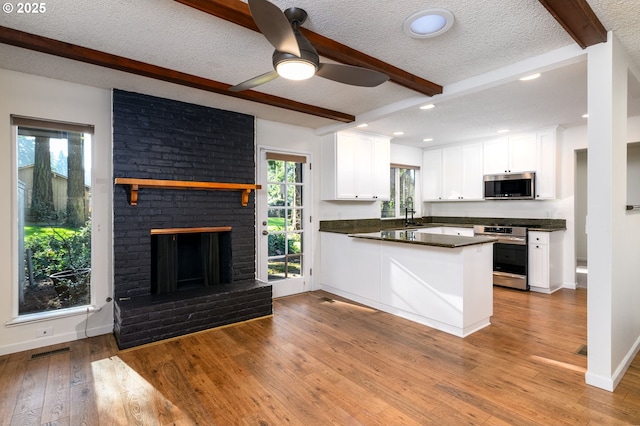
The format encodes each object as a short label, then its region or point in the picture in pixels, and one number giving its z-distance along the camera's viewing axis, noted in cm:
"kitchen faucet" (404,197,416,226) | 631
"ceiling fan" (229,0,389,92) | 156
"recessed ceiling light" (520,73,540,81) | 277
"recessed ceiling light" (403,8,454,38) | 206
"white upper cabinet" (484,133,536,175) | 508
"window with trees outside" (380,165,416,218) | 613
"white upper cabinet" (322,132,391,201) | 490
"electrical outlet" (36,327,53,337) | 305
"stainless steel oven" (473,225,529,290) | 492
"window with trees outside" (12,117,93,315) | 308
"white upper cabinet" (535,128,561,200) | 484
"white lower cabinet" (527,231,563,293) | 471
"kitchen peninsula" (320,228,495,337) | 323
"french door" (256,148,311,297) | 455
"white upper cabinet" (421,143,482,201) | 579
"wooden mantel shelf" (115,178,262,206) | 327
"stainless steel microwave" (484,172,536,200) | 505
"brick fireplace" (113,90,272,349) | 328
